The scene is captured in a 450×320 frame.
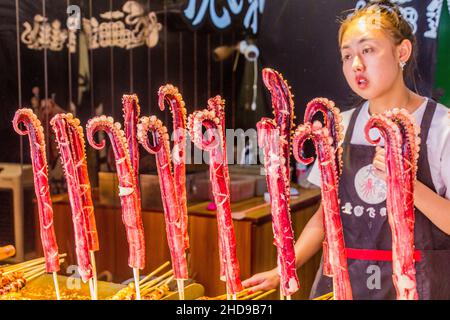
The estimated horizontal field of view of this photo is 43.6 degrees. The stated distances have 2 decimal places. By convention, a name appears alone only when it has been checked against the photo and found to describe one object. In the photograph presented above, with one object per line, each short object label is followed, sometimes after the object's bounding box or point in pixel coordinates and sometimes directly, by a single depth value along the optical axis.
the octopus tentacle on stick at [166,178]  2.21
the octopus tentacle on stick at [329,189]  2.08
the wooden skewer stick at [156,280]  2.31
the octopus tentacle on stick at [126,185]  2.24
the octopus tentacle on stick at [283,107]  2.12
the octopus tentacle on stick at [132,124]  2.24
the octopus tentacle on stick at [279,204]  2.12
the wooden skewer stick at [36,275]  2.38
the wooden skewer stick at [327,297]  2.18
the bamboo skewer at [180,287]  2.27
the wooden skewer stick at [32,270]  2.37
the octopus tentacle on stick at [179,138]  2.21
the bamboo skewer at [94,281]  2.33
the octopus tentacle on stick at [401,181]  1.99
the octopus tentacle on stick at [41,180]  2.30
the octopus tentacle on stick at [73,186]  2.28
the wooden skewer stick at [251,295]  2.23
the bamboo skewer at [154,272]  2.30
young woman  2.02
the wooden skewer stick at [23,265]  2.37
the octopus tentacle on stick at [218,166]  2.18
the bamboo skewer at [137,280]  2.29
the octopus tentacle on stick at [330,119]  2.09
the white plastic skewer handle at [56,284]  2.35
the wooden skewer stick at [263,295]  2.23
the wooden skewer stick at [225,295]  2.23
